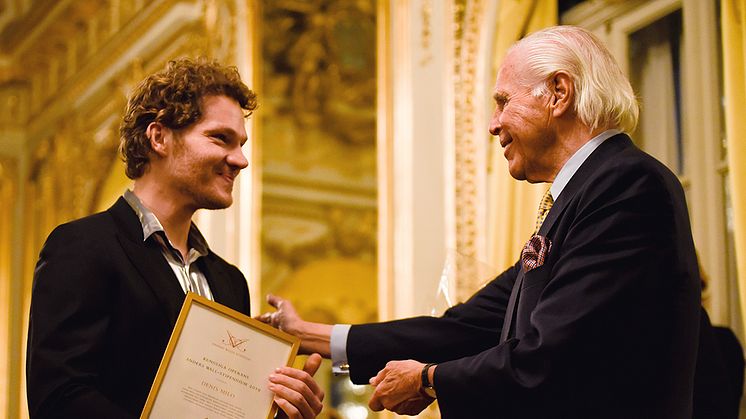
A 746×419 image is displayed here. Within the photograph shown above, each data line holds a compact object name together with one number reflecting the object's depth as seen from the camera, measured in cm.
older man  434
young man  473
